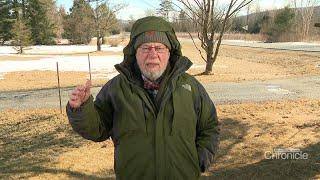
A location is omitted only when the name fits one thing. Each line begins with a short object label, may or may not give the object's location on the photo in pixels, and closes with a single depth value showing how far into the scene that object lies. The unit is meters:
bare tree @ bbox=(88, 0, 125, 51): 29.78
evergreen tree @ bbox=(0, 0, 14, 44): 38.49
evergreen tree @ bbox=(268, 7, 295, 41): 37.41
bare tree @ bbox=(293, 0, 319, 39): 41.05
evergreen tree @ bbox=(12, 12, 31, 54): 28.14
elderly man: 1.70
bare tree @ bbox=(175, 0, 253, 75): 12.05
